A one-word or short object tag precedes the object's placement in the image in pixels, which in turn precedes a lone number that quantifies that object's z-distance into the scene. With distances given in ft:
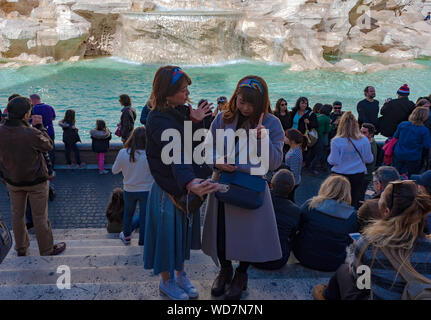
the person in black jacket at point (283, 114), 22.89
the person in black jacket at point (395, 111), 22.53
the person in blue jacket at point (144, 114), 22.71
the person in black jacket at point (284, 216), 10.62
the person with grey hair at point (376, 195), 10.97
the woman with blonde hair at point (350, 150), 15.30
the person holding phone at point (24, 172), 11.55
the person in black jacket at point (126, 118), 22.73
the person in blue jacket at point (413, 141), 18.39
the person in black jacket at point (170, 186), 7.82
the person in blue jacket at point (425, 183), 10.78
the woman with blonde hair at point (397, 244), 6.86
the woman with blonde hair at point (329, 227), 10.40
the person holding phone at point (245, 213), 8.25
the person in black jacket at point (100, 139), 22.91
